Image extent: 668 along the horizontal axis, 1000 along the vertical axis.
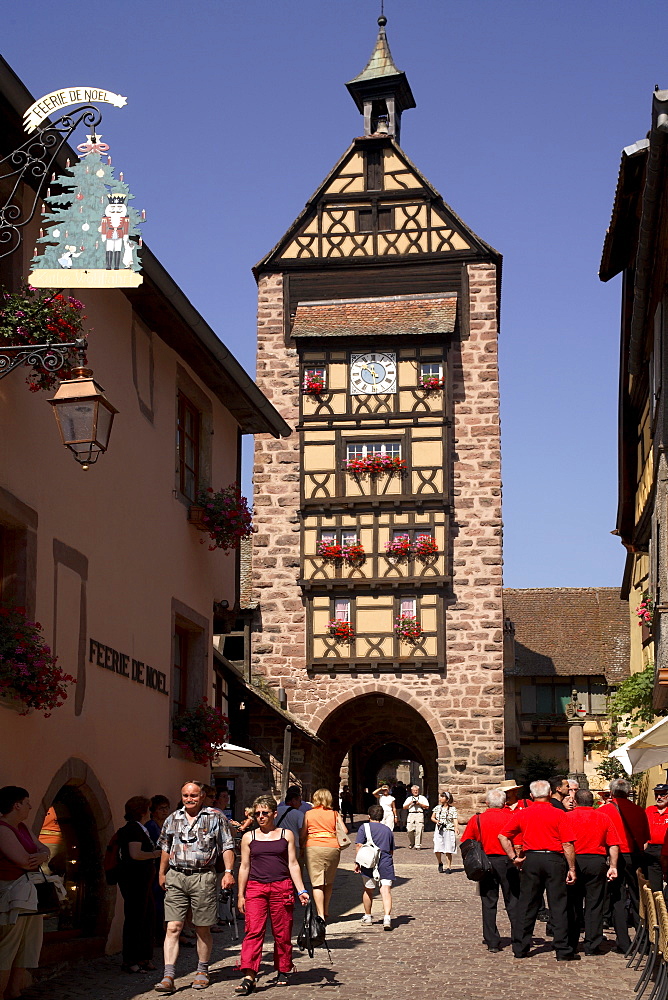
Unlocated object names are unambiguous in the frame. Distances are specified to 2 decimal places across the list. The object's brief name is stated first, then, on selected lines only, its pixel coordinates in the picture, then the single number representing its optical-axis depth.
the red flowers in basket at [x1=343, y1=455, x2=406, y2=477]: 28.36
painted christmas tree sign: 8.26
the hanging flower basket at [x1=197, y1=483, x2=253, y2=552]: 14.28
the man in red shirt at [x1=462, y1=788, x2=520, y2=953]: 11.14
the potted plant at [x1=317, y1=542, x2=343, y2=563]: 28.42
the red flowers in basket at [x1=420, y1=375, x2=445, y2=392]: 28.70
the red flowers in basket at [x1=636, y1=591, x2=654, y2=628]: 16.72
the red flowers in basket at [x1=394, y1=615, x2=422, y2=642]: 27.97
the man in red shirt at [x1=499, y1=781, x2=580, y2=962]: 10.68
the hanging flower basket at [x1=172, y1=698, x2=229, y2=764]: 13.64
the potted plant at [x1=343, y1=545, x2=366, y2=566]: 28.25
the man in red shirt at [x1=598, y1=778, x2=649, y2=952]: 10.95
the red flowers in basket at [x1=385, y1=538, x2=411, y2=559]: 28.14
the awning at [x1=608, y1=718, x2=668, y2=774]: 10.06
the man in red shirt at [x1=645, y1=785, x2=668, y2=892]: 10.98
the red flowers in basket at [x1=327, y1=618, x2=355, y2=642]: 28.28
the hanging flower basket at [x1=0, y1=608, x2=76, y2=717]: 8.85
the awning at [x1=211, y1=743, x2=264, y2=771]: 17.52
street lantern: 8.48
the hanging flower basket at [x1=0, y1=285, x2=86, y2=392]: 8.59
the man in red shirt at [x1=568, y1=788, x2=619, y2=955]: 10.84
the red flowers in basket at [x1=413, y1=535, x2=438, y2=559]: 28.11
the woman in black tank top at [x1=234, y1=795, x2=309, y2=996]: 9.15
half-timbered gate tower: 28.05
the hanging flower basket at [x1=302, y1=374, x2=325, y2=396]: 28.98
